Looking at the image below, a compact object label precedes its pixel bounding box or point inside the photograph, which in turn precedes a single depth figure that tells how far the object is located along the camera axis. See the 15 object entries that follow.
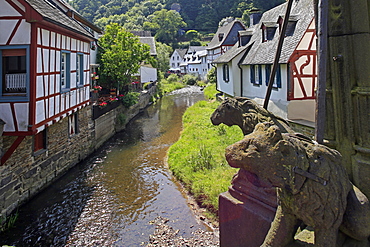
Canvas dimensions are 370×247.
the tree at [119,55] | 22.41
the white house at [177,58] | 83.06
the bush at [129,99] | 22.84
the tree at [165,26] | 98.83
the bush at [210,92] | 33.42
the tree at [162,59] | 52.38
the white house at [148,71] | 37.97
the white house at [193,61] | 65.56
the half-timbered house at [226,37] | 38.94
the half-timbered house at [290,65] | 12.18
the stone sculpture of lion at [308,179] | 3.15
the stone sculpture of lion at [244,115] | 5.89
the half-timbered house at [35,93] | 8.85
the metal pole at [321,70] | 4.11
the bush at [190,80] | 60.34
